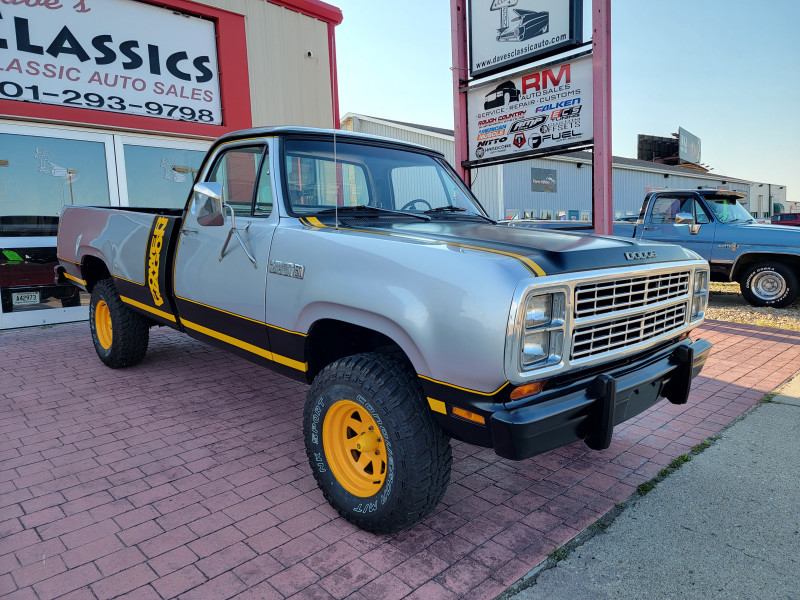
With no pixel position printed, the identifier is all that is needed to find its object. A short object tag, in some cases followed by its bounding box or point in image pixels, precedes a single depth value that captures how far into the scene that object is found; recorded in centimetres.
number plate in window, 708
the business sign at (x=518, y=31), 580
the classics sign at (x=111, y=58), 683
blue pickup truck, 818
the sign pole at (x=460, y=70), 695
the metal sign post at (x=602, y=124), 556
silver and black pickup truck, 208
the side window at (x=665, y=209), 895
